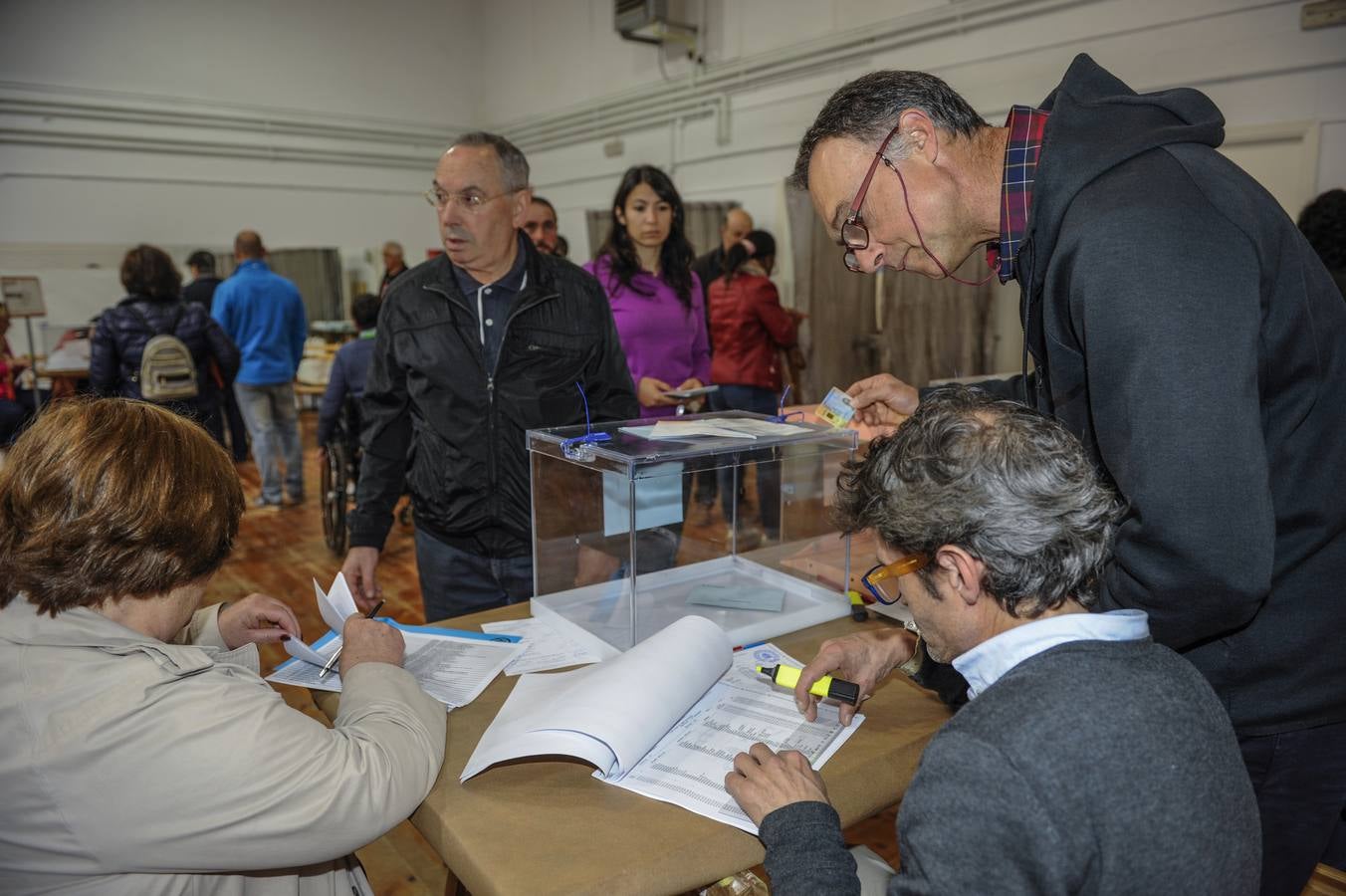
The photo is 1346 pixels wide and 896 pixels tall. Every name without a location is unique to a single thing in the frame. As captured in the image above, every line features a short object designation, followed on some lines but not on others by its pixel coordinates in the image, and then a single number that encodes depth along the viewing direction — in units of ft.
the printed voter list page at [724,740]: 3.67
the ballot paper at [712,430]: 5.73
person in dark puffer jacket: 15.98
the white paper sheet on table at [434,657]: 4.67
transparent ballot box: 5.40
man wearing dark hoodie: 3.08
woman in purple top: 11.41
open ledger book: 3.72
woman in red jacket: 15.72
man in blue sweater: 19.84
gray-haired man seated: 2.56
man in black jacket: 7.13
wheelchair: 16.67
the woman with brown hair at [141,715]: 2.99
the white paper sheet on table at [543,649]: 5.00
